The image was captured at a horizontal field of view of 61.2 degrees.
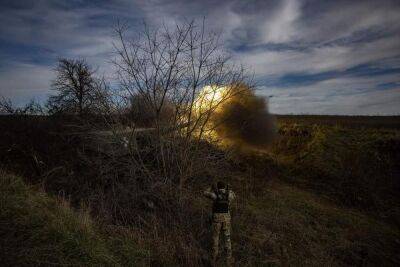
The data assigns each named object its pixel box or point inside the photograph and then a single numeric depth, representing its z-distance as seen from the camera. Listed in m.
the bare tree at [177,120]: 10.33
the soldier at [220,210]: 7.64
